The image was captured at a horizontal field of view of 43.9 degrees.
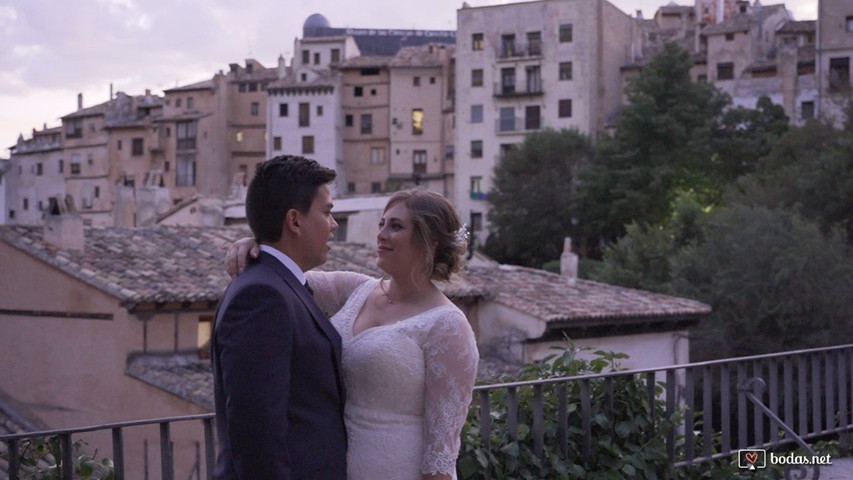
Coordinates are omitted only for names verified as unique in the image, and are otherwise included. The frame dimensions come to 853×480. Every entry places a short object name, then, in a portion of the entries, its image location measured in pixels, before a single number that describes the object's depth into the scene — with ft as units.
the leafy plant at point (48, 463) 12.36
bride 10.17
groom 8.70
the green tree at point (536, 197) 180.65
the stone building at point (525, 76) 198.59
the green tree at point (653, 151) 164.35
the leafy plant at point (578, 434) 15.20
